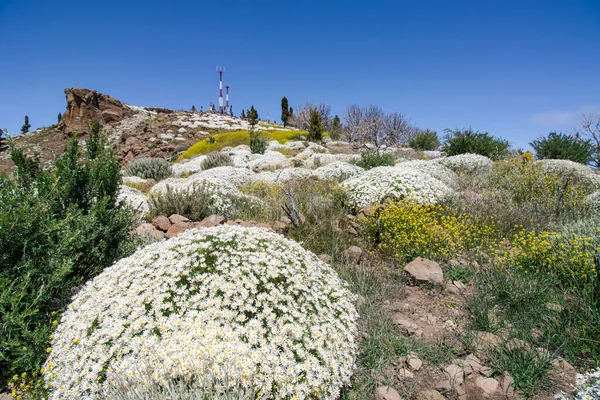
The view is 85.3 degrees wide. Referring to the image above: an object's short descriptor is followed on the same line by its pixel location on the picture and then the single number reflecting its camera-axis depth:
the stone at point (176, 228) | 5.50
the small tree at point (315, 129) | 28.56
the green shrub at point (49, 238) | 2.72
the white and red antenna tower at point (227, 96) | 66.50
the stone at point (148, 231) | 5.24
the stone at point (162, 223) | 5.88
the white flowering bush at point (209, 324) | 2.03
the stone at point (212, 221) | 5.46
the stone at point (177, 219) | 6.03
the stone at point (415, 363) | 2.92
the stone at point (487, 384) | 2.67
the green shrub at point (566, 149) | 14.19
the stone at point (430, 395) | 2.67
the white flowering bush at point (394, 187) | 6.91
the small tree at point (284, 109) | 55.41
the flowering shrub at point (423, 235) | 4.88
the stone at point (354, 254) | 4.60
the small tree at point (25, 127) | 53.41
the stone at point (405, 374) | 2.85
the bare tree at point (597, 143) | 15.05
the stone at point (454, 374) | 2.76
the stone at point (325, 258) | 4.52
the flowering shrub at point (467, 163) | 11.91
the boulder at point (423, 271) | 4.12
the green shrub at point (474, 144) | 15.60
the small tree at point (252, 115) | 39.35
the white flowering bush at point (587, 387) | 2.36
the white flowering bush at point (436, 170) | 9.79
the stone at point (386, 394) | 2.61
